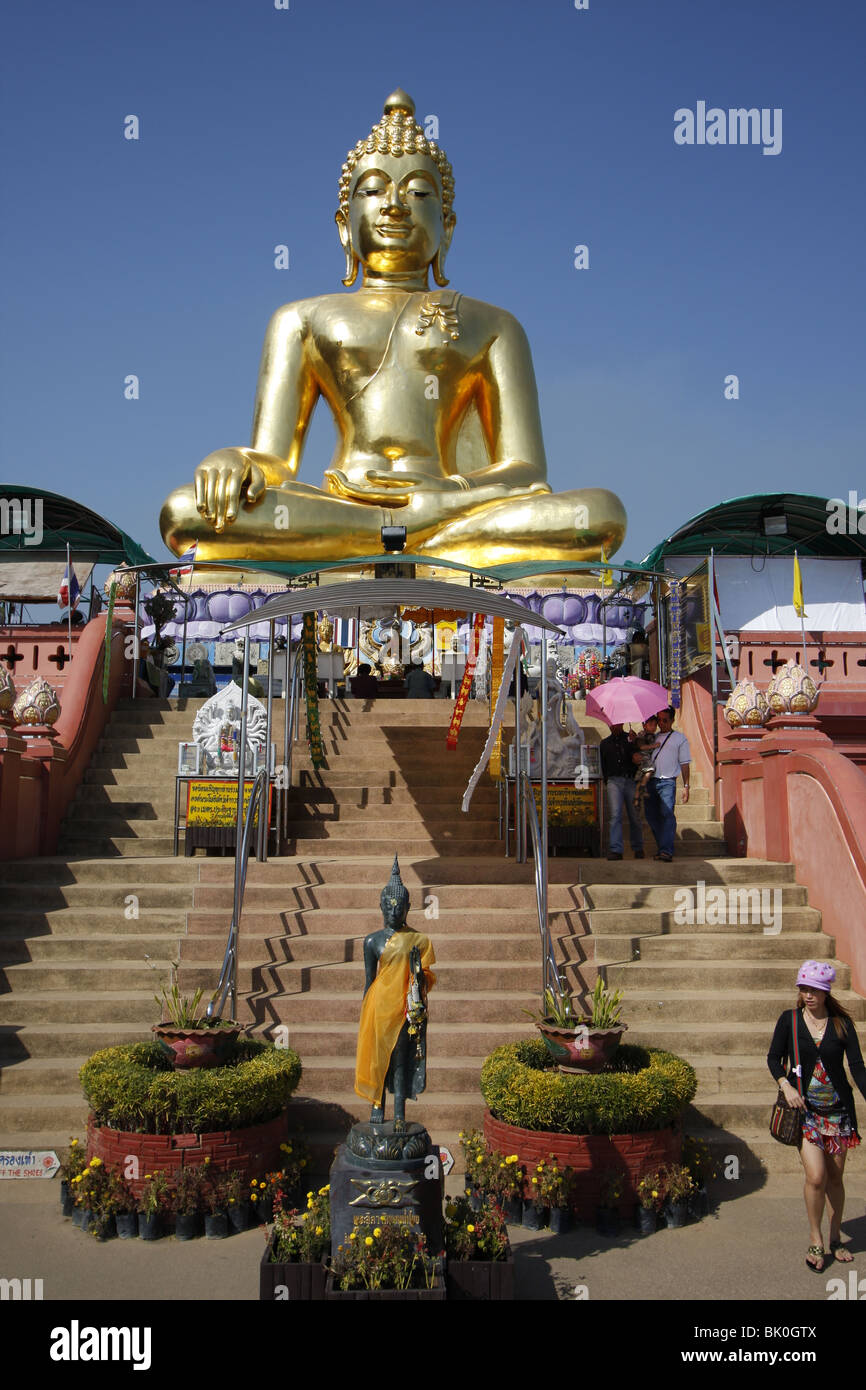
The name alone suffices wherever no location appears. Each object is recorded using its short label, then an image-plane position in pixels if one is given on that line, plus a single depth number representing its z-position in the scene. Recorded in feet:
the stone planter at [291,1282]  14.30
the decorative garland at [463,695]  35.45
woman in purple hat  16.78
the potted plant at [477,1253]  14.76
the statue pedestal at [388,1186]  14.99
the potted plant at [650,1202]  18.29
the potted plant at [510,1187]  18.40
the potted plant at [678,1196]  18.45
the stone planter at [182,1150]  18.17
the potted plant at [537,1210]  18.26
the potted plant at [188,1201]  17.74
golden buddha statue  50.93
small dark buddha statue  16.07
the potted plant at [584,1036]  19.35
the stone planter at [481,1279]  14.75
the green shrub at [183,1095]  18.20
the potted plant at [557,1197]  18.15
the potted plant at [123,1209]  17.76
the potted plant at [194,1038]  19.22
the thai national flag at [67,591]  49.68
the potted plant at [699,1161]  19.75
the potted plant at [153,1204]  17.63
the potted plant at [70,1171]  18.48
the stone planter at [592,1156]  18.47
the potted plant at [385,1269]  14.01
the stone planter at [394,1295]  13.89
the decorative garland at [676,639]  40.32
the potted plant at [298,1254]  14.34
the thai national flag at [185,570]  48.65
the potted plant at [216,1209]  17.74
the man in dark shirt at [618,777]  30.83
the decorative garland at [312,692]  34.42
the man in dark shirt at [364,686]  43.57
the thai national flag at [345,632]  51.62
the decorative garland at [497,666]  33.55
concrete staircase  21.77
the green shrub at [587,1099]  18.52
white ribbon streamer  30.96
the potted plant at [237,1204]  17.94
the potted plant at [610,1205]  18.11
